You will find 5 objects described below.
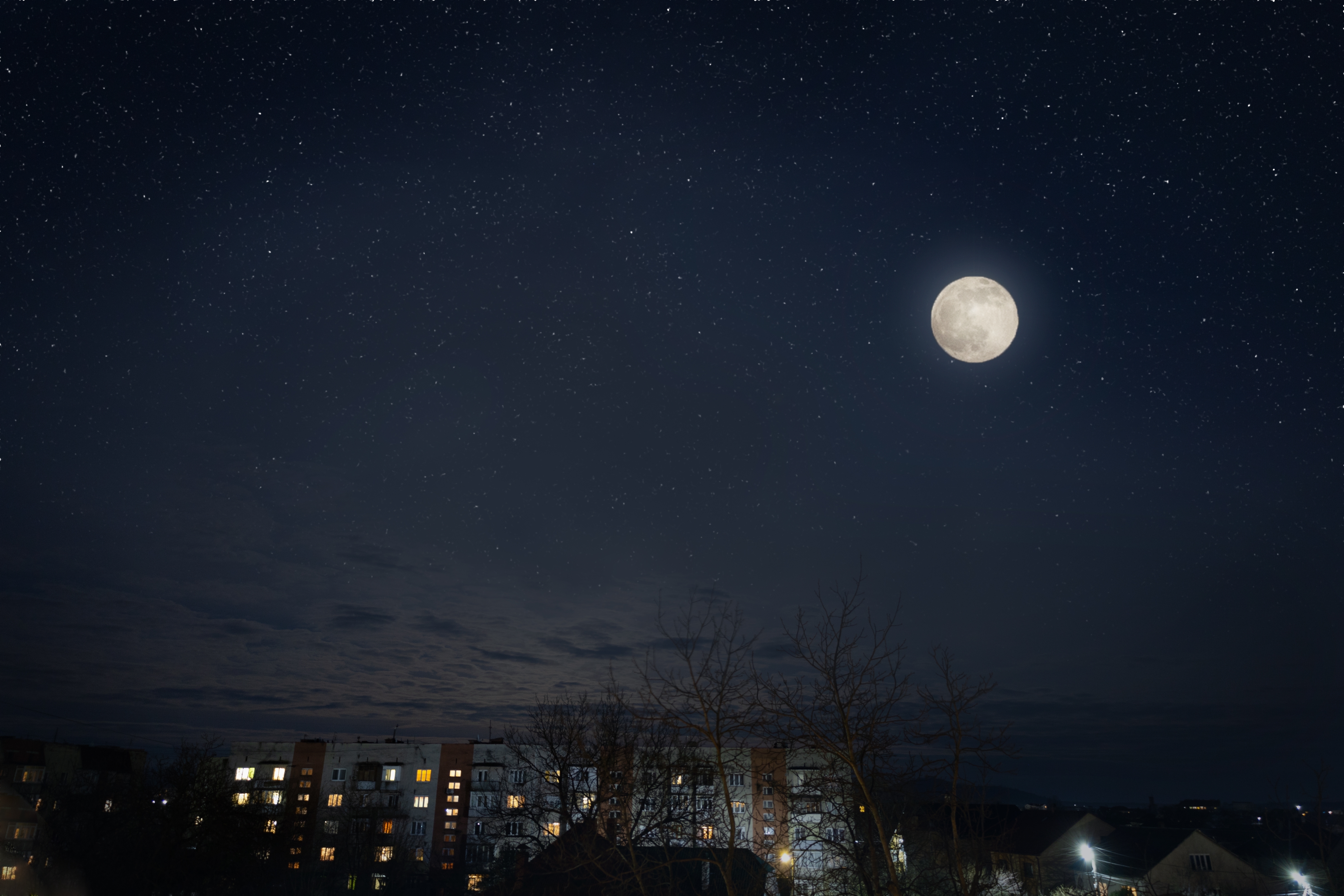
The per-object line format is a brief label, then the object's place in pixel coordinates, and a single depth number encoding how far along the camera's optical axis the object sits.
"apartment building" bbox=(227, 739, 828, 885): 36.38
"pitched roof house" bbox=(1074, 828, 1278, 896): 55.75
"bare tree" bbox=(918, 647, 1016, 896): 6.61
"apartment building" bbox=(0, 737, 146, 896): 38.62
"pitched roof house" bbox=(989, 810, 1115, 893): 65.69
